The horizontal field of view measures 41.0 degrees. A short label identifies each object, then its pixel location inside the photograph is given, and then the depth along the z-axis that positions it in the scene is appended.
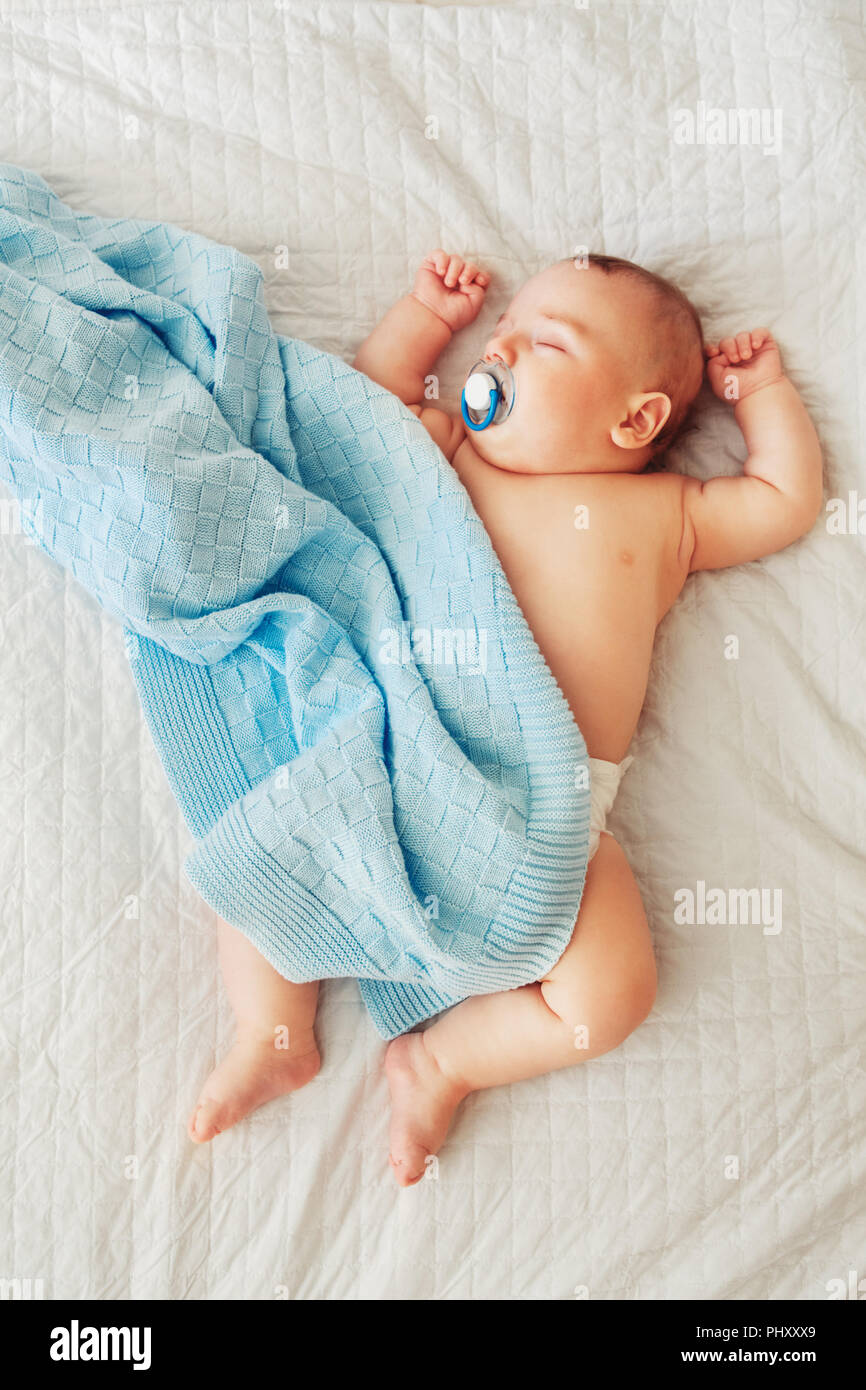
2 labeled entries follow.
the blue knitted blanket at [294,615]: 1.48
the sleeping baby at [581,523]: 1.54
